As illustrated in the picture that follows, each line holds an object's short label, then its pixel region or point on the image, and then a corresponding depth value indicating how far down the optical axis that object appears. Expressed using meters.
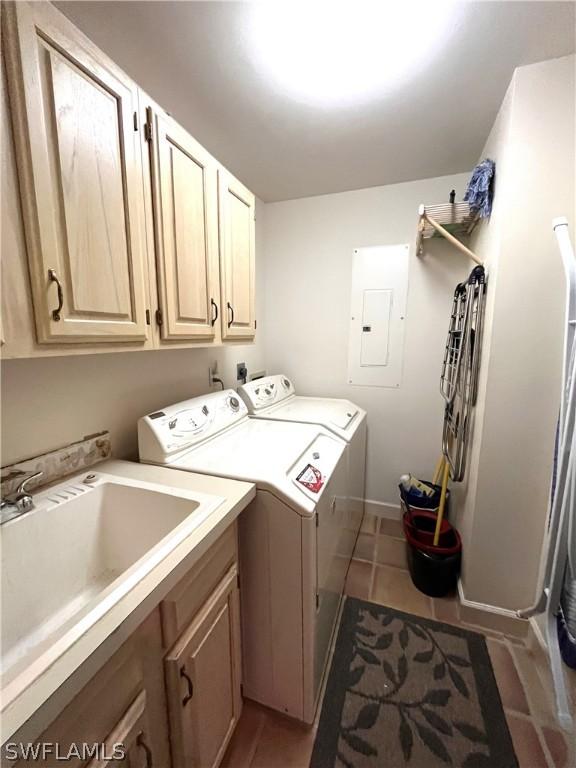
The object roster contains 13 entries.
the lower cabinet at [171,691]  0.53
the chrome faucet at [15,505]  0.84
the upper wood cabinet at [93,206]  0.67
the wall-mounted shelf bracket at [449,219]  1.65
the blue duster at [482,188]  1.48
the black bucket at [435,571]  1.67
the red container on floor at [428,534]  1.71
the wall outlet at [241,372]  2.25
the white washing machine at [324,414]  1.79
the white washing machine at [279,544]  1.03
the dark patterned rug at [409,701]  1.08
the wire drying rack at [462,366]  1.51
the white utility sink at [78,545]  0.78
